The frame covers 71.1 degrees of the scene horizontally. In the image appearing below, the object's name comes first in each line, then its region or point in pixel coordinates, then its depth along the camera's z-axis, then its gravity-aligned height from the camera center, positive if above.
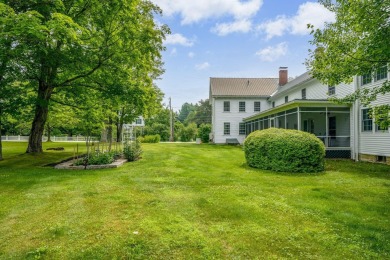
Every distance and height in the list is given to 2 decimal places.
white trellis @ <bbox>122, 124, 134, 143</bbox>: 17.42 +0.05
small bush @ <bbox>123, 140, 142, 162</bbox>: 14.40 -0.98
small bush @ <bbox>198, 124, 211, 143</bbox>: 35.34 +0.08
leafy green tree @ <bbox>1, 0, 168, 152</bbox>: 11.50 +3.94
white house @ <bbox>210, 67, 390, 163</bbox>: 14.36 +1.08
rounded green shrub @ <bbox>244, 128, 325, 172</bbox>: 10.85 -0.75
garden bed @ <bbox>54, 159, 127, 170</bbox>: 11.47 -1.38
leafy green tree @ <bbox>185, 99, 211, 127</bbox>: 73.12 +5.39
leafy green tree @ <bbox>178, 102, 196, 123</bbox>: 118.20 +10.41
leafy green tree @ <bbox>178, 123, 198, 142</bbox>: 49.44 -0.07
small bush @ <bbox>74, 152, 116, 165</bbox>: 11.96 -1.14
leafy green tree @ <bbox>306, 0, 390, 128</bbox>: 6.61 +2.51
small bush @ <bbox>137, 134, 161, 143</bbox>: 36.72 -0.71
